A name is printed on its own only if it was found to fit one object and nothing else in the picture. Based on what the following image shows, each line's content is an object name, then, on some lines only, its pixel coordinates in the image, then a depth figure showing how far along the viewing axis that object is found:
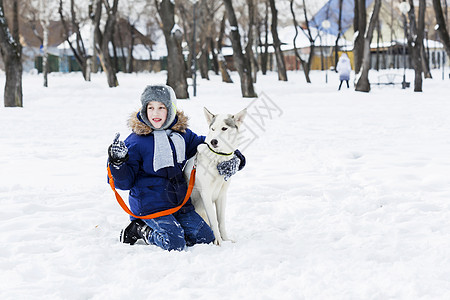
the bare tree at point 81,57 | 30.13
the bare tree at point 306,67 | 31.98
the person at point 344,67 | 23.97
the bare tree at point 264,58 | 39.88
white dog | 3.91
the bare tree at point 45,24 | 25.56
